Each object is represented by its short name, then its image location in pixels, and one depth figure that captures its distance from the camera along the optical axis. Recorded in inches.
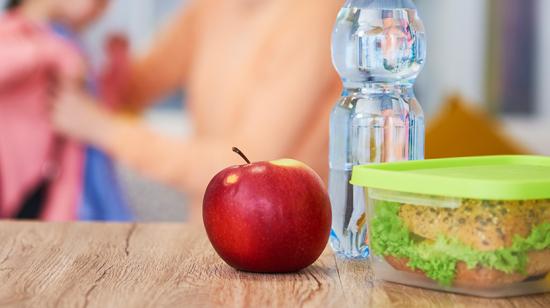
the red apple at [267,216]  31.4
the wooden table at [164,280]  29.0
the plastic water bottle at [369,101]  35.1
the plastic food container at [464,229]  28.7
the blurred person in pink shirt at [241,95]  71.0
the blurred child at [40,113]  71.8
